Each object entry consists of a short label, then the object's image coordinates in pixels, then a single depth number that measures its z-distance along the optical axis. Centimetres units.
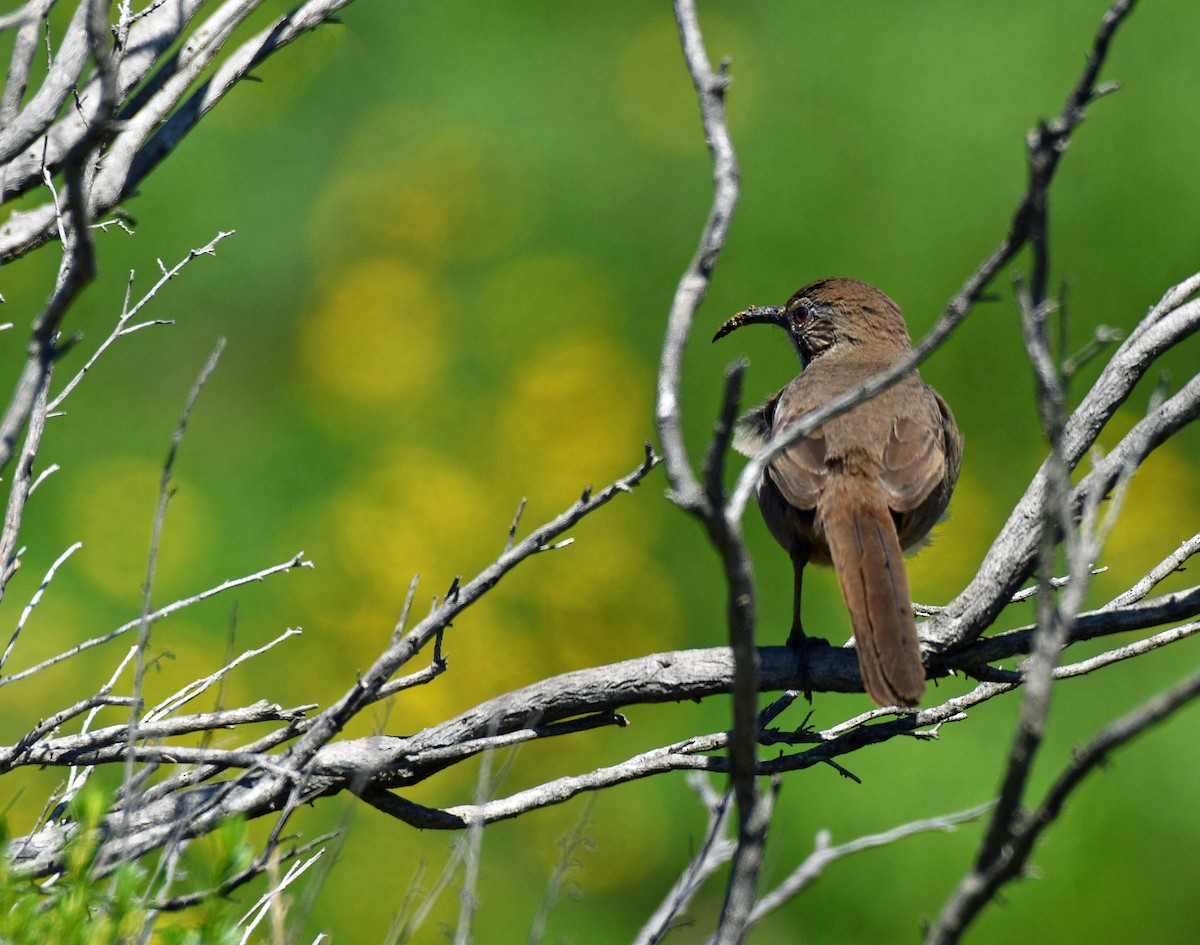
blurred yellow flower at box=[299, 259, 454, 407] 1519
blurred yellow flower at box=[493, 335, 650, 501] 1452
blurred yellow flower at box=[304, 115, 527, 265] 1602
